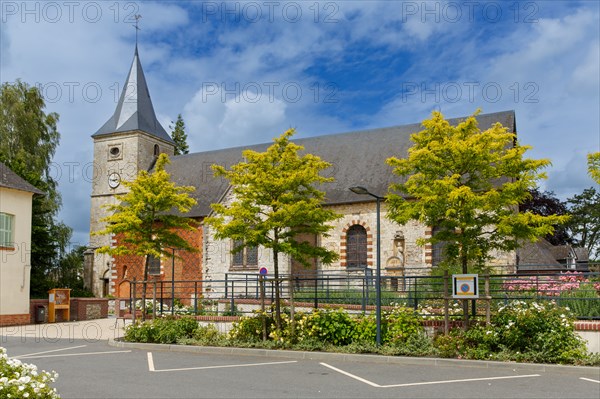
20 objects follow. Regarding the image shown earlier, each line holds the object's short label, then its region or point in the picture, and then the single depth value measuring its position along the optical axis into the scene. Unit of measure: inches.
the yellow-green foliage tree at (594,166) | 617.6
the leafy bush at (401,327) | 565.6
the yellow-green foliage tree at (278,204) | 621.6
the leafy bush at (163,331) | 660.1
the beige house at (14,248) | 1011.3
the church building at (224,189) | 1227.9
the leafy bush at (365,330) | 582.6
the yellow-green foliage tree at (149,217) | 767.1
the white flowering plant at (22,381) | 224.9
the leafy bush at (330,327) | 590.2
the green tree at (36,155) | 1481.3
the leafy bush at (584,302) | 560.4
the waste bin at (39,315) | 1064.8
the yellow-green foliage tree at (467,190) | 558.3
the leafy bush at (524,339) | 497.4
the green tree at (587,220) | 2388.0
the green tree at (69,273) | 1604.3
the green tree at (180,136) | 2337.6
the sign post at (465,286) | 545.3
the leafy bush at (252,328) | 631.8
